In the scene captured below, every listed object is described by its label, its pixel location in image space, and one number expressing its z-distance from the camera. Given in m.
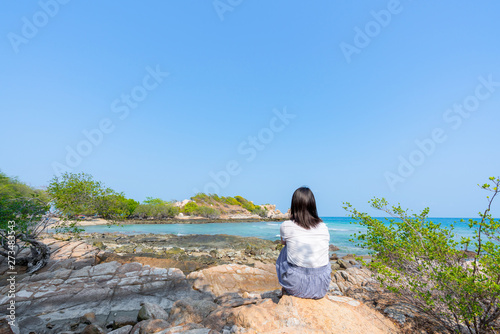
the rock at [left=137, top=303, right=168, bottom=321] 4.50
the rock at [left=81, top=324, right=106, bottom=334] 4.08
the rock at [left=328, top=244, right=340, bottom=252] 18.33
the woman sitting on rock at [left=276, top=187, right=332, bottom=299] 3.20
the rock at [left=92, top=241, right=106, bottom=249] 14.77
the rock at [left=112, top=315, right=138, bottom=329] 4.68
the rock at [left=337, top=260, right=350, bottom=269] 11.89
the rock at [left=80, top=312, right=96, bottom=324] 4.98
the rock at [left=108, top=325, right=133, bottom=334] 3.93
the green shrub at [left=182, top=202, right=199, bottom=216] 63.64
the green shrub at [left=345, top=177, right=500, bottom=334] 2.88
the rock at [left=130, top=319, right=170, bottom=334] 3.40
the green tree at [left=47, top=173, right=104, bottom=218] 8.85
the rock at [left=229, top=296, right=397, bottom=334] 2.95
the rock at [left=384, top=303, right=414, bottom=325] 3.61
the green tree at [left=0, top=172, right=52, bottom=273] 7.61
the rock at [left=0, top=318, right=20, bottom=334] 3.82
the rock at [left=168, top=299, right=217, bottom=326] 3.78
